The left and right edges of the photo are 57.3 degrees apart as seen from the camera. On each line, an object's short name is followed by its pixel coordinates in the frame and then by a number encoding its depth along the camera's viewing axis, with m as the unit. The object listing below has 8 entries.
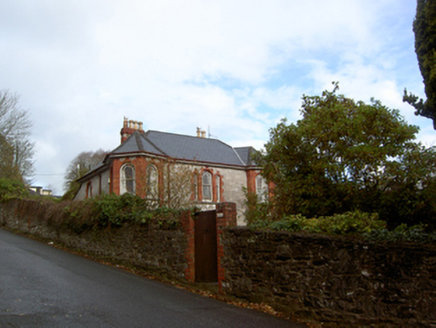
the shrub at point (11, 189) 25.58
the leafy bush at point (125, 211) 12.33
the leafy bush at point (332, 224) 7.89
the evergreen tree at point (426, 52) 6.75
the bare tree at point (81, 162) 57.50
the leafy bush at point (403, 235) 6.81
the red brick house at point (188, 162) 27.85
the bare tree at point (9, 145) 35.03
